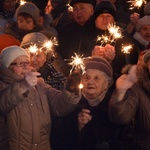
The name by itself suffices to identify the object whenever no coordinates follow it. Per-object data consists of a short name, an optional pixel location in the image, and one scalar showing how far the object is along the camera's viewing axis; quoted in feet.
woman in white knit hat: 29.63
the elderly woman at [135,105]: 31.37
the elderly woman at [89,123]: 32.80
